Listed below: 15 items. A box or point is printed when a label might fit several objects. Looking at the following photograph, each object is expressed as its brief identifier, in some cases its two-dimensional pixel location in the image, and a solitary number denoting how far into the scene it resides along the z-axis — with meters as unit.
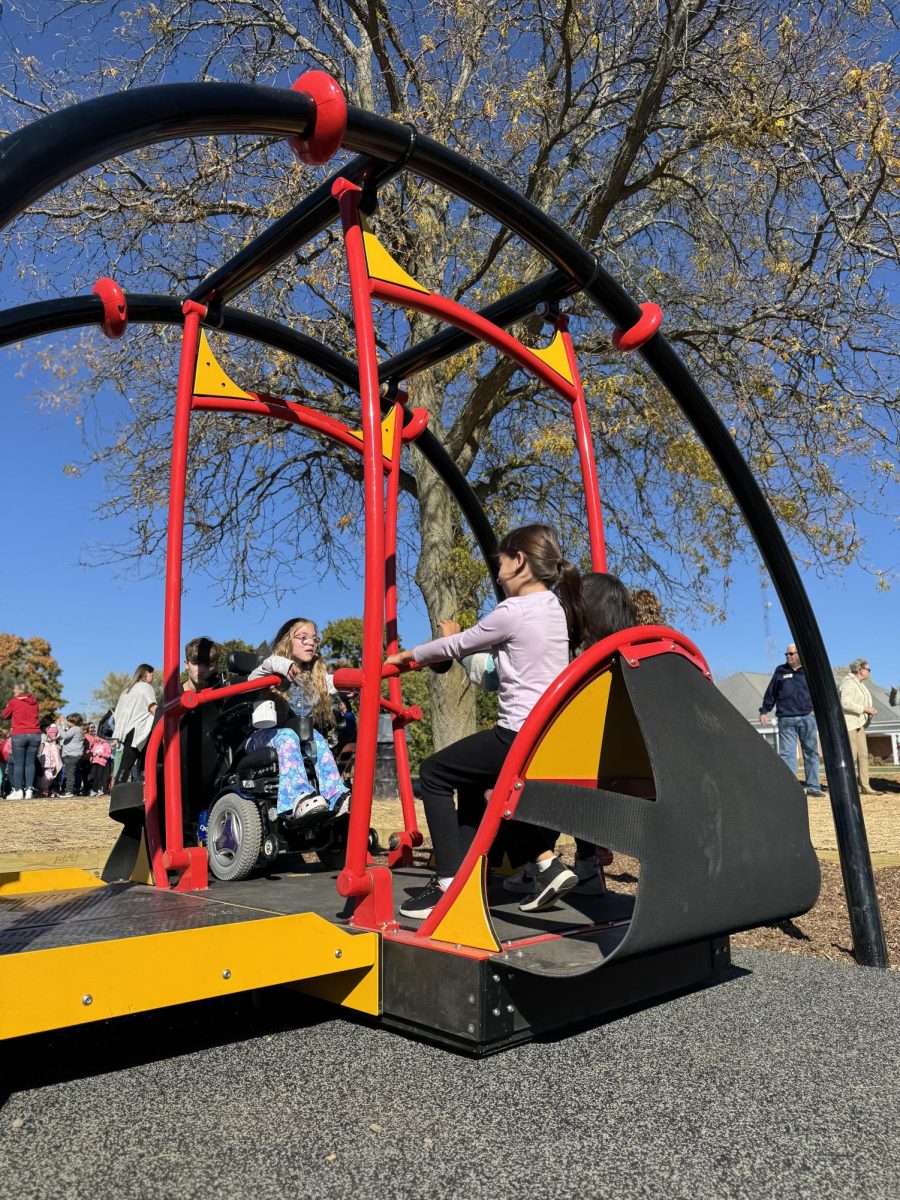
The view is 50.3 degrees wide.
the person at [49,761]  16.89
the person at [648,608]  4.67
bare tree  9.12
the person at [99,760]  17.50
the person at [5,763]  15.51
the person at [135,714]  7.07
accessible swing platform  2.57
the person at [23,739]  13.85
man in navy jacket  11.51
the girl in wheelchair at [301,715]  4.71
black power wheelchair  4.54
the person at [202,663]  5.30
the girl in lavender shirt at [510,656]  3.47
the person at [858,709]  11.30
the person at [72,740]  16.94
